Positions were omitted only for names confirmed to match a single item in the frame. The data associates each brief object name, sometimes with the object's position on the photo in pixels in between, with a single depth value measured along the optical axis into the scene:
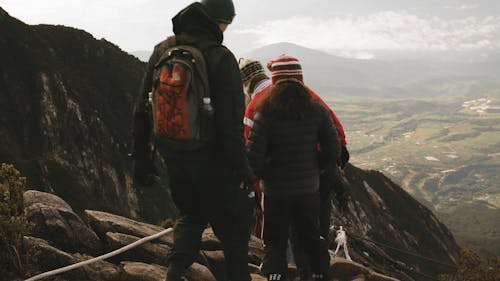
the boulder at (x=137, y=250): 7.23
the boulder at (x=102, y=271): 6.31
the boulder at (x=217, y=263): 7.53
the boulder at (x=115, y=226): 7.89
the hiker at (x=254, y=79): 6.68
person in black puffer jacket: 5.52
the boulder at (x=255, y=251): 8.84
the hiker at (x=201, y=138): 4.21
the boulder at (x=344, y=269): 8.61
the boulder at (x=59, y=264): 6.11
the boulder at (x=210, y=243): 8.49
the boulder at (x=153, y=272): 6.46
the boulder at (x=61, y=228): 7.00
